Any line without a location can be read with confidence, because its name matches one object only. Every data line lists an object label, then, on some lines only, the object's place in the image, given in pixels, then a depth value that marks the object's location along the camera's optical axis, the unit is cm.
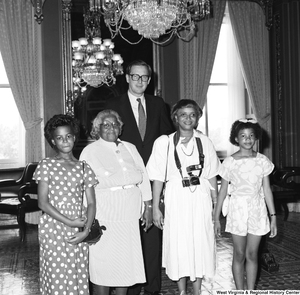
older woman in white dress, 304
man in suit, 381
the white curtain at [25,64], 764
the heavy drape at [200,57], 852
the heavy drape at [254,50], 886
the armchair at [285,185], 764
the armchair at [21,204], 655
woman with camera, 320
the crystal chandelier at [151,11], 546
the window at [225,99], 912
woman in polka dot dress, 278
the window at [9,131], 824
